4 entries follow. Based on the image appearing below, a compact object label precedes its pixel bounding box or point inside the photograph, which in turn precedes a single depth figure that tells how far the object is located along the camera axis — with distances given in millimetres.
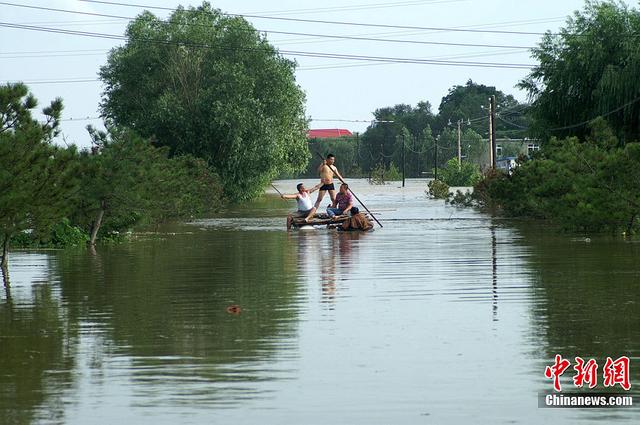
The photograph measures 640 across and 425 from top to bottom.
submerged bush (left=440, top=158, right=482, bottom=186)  115750
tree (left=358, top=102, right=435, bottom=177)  185500
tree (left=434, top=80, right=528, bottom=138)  186125
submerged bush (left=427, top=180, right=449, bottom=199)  73625
